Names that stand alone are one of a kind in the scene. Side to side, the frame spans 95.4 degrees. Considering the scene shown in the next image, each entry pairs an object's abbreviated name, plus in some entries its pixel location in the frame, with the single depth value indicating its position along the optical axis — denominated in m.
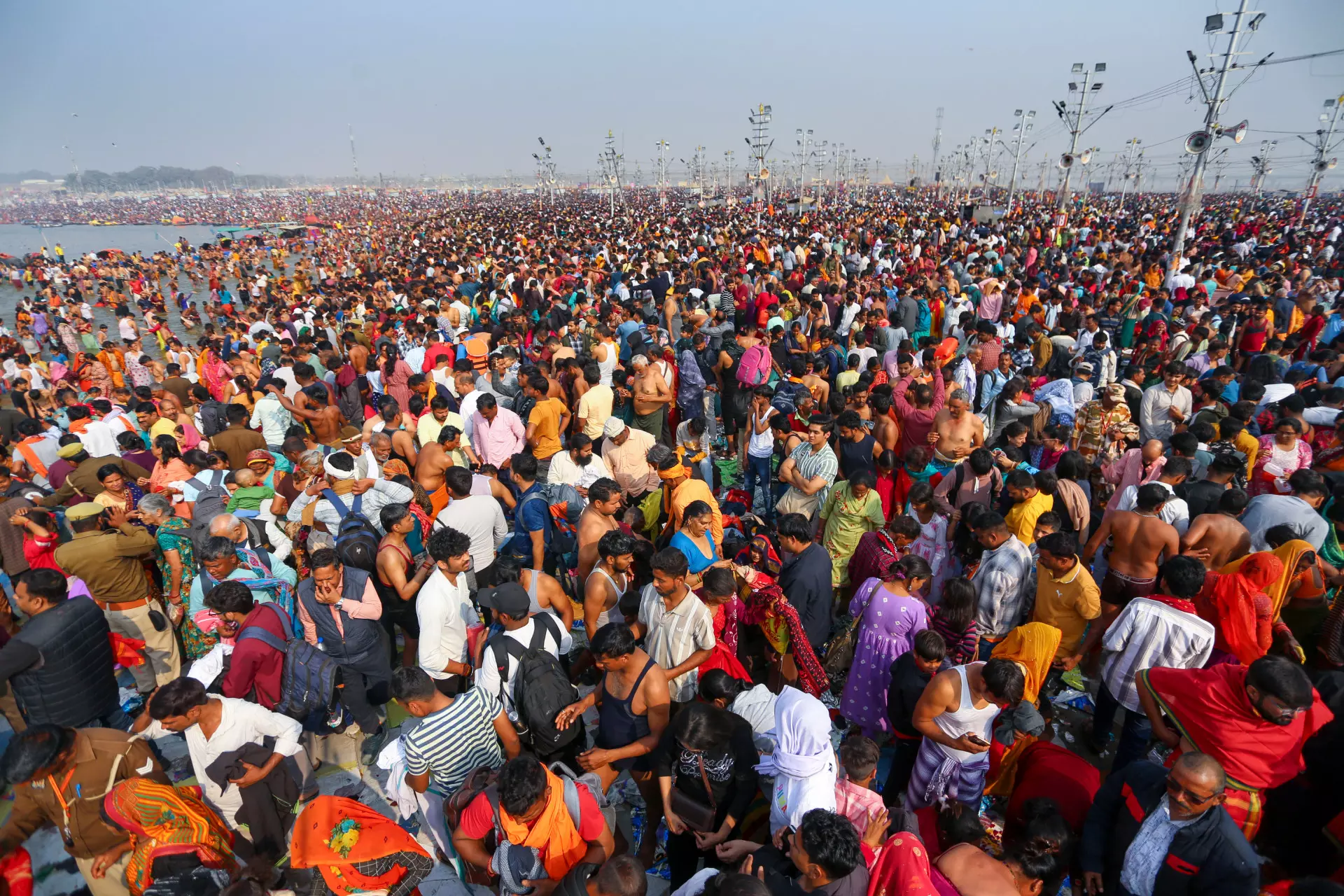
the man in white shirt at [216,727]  2.64
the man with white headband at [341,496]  4.33
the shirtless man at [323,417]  6.07
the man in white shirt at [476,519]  4.20
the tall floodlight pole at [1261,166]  44.64
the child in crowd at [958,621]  3.28
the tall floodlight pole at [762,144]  35.72
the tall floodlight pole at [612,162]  44.31
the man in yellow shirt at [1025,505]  4.02
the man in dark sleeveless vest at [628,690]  2.80
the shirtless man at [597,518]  3.91
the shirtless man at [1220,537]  3.84
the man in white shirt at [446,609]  3.45
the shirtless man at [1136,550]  3.76
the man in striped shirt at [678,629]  3.14
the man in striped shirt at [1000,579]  3.68
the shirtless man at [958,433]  5.03
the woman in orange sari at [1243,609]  3.33
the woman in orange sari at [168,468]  5.16
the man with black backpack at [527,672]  2.98
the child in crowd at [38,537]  4.22
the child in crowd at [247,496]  4.54
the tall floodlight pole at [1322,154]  30.84
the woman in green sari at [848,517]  4.26
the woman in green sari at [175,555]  4.24
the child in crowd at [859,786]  2.46
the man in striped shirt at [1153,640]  3.15
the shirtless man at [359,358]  8.30
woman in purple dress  3.25
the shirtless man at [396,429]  5.53
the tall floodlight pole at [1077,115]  24.16
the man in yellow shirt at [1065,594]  3.44
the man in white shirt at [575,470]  4.78
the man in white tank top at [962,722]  2.61
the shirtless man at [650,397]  6.52
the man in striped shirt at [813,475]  4.68
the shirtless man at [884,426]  5.35
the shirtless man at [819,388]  6.33
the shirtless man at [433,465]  5.02
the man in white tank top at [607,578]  3.47
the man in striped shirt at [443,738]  2.67
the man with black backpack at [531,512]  4.51
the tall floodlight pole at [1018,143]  34.88
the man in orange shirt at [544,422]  5.88
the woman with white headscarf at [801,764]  2.41
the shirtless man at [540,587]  3.51
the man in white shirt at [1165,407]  5.64
